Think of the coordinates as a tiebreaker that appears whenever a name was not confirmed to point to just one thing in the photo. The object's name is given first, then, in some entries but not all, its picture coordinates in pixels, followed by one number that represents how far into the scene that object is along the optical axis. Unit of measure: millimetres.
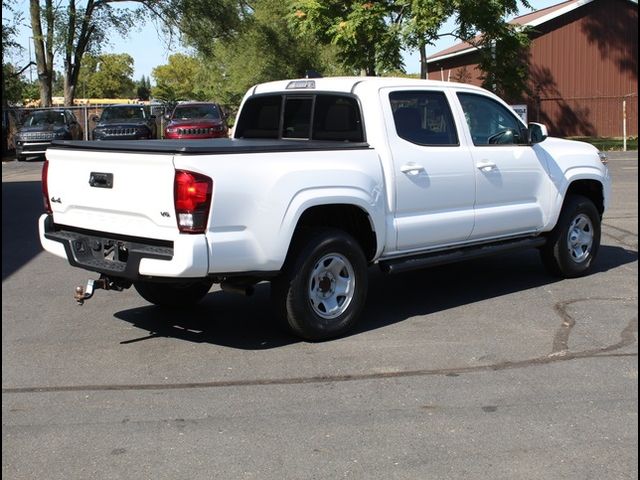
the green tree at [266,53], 44500
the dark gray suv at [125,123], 27781
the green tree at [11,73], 31609
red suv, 26141
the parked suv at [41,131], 28203
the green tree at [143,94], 72562
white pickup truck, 5605
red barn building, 34250
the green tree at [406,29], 25812
